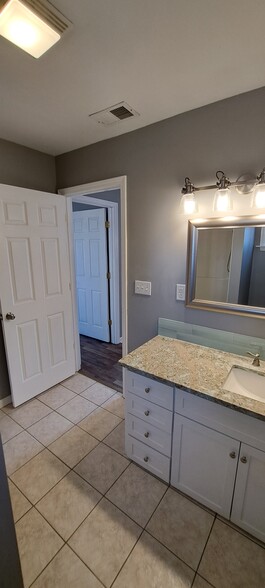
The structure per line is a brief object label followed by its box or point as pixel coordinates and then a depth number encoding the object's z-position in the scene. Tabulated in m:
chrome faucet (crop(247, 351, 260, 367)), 1.48
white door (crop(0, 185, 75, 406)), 2.04
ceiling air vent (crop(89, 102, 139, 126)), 1.56
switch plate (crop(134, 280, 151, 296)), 2.01
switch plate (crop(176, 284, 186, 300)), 1.81
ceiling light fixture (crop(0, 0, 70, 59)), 0.88
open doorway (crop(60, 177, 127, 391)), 2.60
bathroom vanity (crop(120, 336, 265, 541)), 1.16
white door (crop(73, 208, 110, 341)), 3.36
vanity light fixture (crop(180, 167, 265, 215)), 1.37
